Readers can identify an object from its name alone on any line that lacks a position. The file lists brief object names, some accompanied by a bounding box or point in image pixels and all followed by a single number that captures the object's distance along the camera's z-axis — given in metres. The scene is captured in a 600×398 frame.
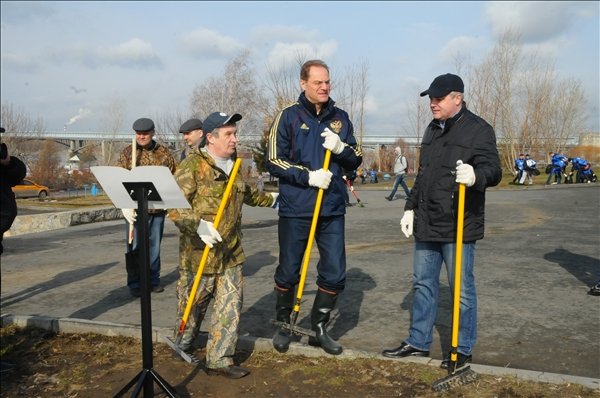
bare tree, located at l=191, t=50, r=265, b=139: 52.00
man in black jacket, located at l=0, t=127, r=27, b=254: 4.42
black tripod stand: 3.44
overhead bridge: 51.66
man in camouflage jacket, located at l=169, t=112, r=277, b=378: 4.08
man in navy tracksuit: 4.42
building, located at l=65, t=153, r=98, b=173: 64.78
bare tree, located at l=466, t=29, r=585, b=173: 41.81
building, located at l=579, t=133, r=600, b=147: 62.79
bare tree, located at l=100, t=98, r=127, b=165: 63.38
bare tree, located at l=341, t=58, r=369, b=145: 49.74
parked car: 35.34
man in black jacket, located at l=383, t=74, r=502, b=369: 4.02
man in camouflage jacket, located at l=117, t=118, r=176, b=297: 6.70
